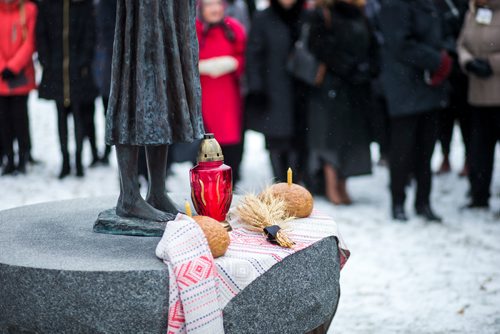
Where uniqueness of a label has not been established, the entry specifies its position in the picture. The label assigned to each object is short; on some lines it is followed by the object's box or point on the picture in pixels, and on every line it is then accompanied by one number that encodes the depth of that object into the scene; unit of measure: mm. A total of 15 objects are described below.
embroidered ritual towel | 2570
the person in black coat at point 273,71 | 6523
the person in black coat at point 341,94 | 6434
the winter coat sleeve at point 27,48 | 7523
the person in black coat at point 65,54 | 7379
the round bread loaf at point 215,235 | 2707
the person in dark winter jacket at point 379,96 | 7277
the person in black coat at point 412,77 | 5984
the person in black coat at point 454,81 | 6832
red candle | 3027
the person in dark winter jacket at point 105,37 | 7137
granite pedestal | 2559
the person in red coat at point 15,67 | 7531
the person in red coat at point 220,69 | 6289
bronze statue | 2885
